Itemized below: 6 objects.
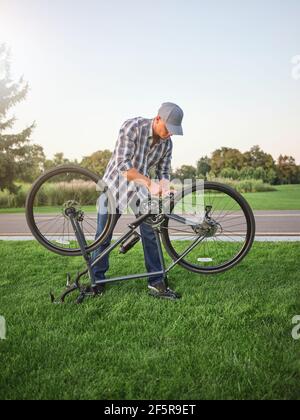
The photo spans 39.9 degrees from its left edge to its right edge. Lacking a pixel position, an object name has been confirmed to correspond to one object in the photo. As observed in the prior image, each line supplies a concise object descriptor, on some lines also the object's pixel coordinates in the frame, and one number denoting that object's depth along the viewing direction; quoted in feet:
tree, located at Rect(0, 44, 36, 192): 63.16
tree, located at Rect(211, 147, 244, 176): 69.87
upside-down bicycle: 10.94
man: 10.31
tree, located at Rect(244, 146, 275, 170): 67.23
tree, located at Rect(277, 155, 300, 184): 63.81
